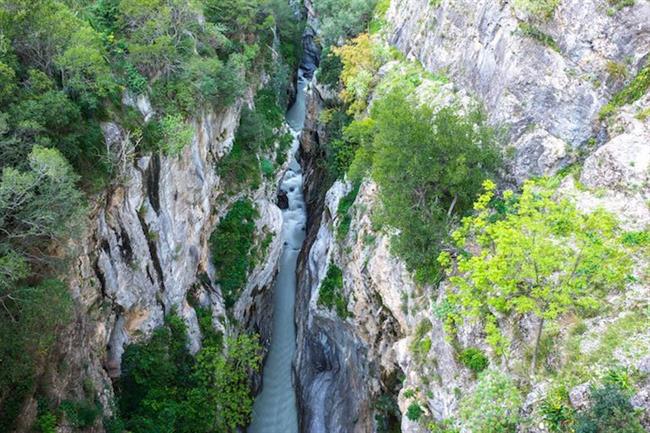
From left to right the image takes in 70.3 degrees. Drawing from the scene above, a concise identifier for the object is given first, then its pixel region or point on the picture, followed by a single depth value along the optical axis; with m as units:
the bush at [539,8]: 19.42
